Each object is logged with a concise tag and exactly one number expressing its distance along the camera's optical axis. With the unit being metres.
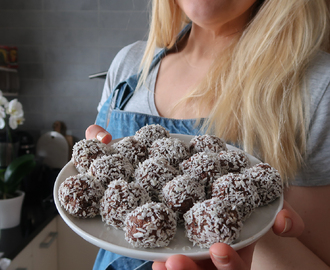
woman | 0.76
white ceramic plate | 0.41
